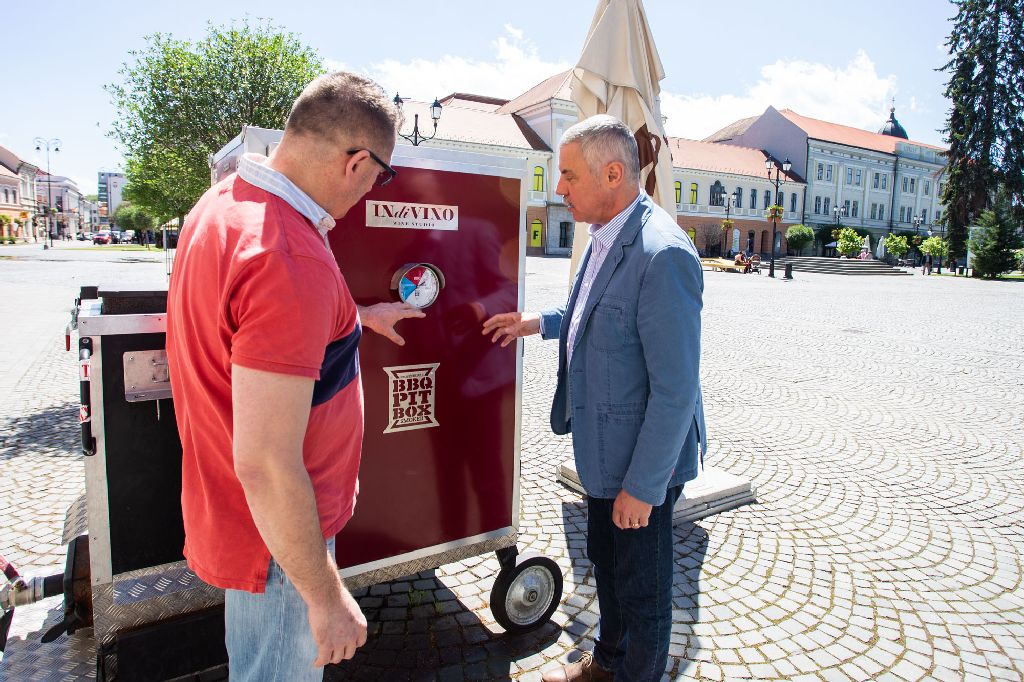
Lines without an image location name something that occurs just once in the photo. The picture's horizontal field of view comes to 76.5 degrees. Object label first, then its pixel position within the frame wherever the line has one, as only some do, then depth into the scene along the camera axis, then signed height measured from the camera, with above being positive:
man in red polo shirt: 1.10 -0.22
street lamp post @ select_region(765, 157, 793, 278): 29.64 +4.67
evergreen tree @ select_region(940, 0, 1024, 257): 42.41 +10.65
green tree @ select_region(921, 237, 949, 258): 42.65 +1.67
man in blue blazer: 1.92 -0.33
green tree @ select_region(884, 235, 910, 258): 45.22 +1.85
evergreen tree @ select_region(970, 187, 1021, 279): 34.00 +1.50
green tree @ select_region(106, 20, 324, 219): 20.88 +5.29
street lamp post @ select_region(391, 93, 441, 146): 14.04 +3.34
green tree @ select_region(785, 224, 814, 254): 49.44 +2.56
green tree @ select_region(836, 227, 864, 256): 46.97 +1.99
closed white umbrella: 3.78 +1.10
